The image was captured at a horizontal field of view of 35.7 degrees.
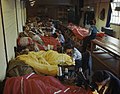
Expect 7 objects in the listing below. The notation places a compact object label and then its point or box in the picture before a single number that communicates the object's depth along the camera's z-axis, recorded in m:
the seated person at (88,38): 4.91
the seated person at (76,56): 3.08
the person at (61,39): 5.23
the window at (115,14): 6.88
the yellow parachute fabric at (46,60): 2.60
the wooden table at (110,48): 3.28
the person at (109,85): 2.01
